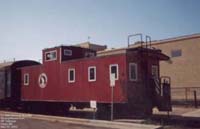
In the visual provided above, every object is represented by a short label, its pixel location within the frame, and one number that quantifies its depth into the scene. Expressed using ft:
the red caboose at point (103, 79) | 65.36
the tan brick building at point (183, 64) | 116.26
